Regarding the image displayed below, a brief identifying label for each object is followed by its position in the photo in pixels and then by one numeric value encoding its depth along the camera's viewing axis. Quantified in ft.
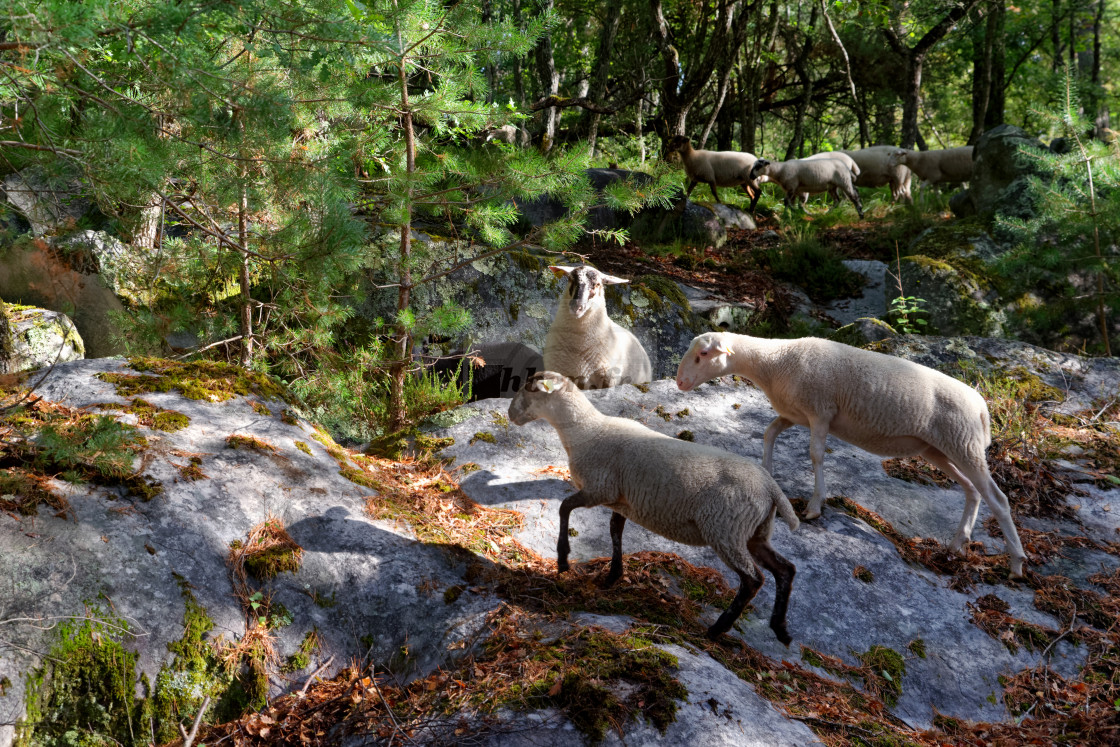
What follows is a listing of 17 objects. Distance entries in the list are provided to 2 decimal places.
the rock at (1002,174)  38.78
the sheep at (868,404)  14.92
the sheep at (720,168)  54.70
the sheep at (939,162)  57.41
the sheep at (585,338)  21.93
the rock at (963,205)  46.16
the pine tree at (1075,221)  24.59
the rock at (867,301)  39.14
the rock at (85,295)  24.61
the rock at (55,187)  11.27
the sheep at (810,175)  54.34
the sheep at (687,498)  10.77
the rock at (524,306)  26.58
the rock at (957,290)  31.99
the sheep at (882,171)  57.52
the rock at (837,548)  11.75
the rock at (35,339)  21.27
